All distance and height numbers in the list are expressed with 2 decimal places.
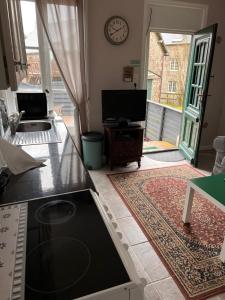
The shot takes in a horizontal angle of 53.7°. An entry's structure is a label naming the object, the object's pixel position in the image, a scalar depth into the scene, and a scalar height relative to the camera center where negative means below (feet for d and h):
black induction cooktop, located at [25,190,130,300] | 2.00 -1.78
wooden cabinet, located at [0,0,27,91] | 2.59 +0.27
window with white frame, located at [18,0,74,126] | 9.51 +0.45
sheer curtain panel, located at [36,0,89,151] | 9.16 +1.57
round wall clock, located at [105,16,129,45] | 9.89 +2.08
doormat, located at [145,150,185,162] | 12.51 -4.26
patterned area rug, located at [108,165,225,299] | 5.50 -4.57
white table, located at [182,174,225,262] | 5.84 -2.95
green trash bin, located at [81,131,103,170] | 10.57 -3.28
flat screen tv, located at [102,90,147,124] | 10.33 -1.23
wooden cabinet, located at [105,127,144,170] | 10.51 -3.02
